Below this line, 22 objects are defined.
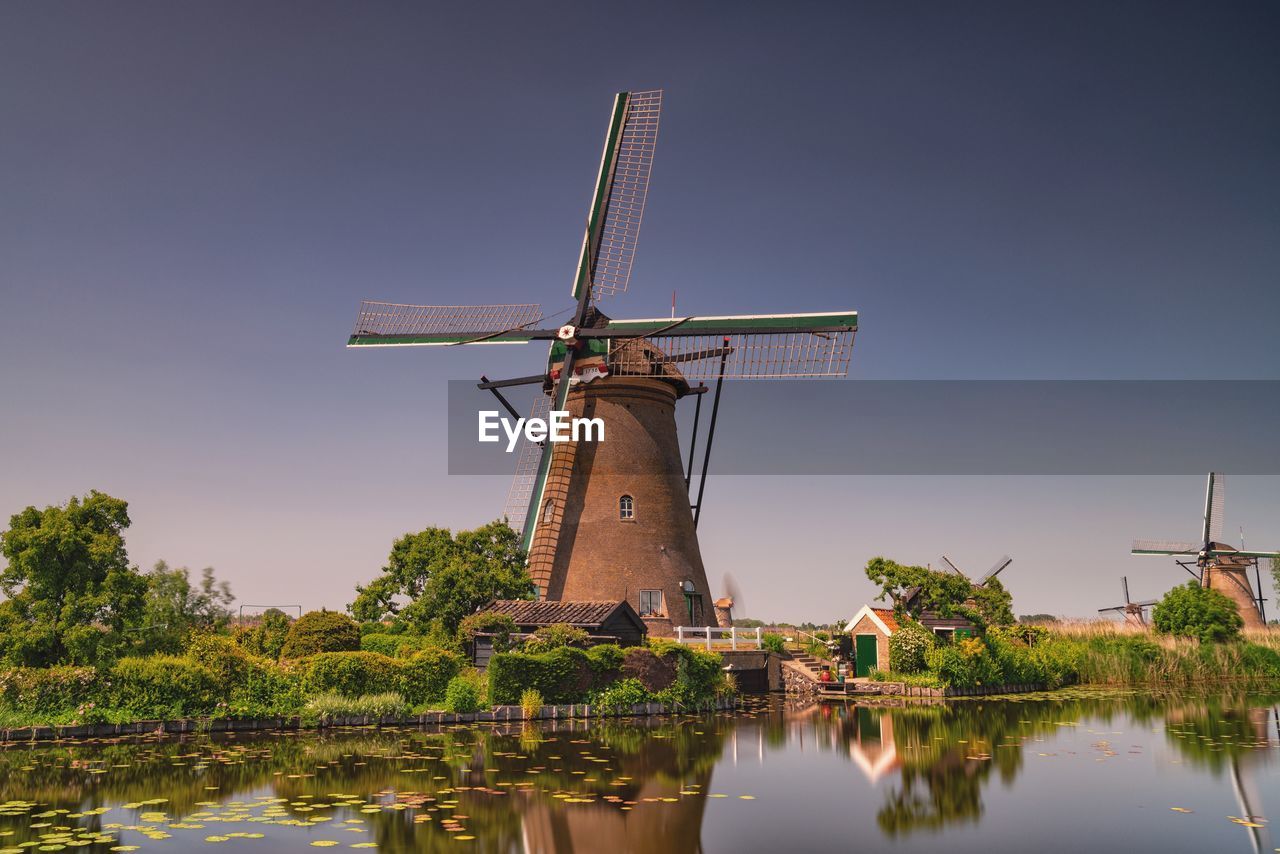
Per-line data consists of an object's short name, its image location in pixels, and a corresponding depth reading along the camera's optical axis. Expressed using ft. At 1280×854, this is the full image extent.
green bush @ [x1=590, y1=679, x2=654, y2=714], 67.15
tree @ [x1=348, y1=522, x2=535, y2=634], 79.41
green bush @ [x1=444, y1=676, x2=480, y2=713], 62.95
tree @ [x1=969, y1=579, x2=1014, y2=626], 119.03
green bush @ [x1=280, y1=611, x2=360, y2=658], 75.97
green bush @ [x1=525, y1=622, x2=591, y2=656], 68.90
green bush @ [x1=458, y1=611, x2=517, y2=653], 70.54
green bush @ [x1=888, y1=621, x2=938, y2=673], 90.84
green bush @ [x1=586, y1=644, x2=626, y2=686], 67.77
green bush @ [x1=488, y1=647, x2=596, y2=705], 64.59
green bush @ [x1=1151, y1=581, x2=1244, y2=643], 126.52
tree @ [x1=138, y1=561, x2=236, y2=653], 65.41
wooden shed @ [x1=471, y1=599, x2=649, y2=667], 73.05
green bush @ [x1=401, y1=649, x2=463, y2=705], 63.10
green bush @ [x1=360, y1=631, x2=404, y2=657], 77.25
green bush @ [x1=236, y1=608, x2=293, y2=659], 80.64
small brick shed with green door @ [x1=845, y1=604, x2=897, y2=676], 92.63
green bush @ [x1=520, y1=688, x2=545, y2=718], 63.57
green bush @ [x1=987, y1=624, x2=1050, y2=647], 108.17
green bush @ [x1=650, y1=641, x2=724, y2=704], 71.61
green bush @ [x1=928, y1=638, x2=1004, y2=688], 87.25
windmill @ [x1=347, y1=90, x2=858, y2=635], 88.38
